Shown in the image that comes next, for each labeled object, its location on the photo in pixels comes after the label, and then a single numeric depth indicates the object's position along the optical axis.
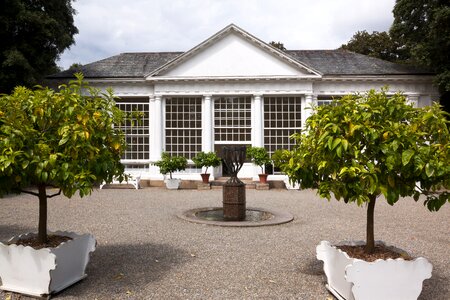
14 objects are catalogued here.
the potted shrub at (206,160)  18.67
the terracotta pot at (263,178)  19.03
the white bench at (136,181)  19.19
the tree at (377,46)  40.22
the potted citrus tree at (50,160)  4.39
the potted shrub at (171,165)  18.42
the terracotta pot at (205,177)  19.11
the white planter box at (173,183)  18.92
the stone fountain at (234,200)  9.94
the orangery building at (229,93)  20.97
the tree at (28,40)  17.83
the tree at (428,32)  18.22
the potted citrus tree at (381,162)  4.02
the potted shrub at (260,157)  18.68
